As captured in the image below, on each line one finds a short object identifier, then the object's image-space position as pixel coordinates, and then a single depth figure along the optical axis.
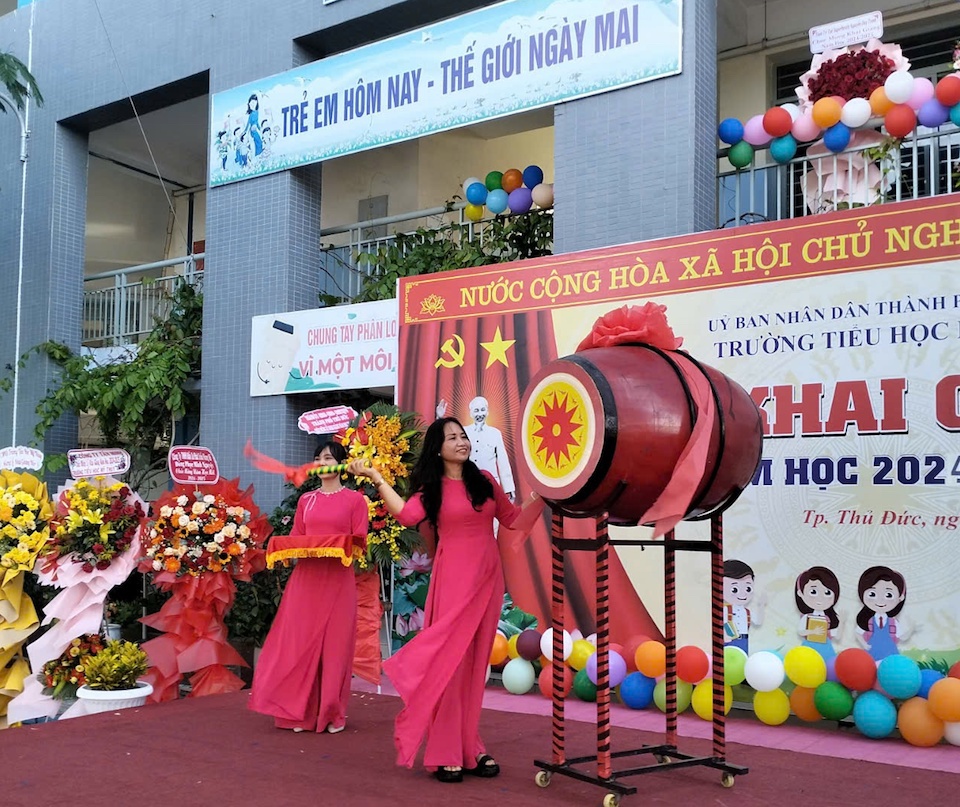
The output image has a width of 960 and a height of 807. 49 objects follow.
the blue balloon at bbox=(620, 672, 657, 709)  6.07
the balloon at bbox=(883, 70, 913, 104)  6.72
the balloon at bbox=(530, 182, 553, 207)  8.62
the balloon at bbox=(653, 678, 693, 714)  5.97
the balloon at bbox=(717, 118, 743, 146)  7.61
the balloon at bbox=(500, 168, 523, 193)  8.90
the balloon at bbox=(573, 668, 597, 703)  6.32
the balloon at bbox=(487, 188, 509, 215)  8.90
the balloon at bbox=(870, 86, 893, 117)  6.84
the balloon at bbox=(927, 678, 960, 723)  5.02
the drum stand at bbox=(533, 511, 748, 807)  4.10
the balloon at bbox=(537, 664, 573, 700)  6.35
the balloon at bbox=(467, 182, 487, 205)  9.13
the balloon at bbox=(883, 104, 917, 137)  6.77
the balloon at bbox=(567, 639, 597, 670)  6.29
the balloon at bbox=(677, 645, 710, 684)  5.81
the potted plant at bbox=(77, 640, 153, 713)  6.49
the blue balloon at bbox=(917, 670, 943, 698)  5.27
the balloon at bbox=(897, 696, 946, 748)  5.15
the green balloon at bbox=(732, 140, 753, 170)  7.59
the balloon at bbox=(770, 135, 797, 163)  7.37
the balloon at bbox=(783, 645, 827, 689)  5.50
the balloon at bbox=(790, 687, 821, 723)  5.55
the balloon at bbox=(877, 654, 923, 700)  5.22
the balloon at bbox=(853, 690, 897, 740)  5.27
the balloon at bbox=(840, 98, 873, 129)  6.95
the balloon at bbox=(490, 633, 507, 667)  6.86
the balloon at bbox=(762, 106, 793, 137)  7.32
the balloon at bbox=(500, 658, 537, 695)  6.67
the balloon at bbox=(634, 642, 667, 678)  5.96
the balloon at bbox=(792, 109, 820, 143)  7.24
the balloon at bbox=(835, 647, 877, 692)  5.34
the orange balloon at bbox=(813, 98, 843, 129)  7.04
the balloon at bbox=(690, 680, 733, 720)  5.76
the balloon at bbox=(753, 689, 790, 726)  5.65
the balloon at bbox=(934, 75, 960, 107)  6.57
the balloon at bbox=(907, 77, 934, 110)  6.74
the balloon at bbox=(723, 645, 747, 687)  5.77
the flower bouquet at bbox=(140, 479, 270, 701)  6.77
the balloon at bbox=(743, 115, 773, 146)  7.45
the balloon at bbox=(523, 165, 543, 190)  8.80
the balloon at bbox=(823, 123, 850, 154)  7.06
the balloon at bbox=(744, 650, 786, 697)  5.59
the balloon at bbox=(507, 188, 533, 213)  8.82
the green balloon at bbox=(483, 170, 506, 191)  8.98
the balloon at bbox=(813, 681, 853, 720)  5.42
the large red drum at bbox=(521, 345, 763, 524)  3.97
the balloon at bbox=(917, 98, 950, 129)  6.68
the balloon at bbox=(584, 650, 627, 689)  6.14
